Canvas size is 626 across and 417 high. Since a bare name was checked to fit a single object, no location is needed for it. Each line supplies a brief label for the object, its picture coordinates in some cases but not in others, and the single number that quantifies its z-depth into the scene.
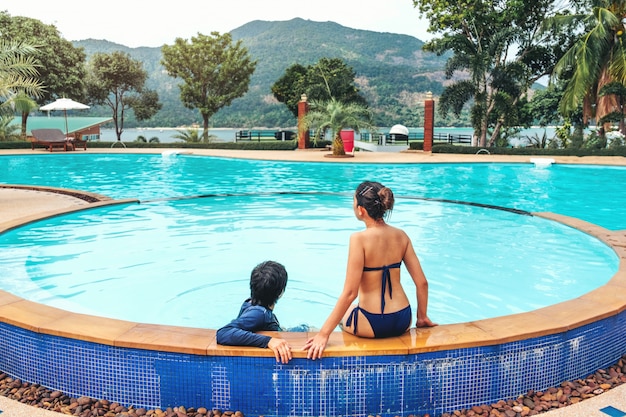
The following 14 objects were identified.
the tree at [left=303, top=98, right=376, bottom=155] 23.45
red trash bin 24.58
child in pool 3.29
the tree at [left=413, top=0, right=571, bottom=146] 26.33
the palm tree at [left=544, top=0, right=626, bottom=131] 23.61
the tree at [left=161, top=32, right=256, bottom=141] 36.84
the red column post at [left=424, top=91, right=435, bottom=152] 27.28
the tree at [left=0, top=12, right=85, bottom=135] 33.12
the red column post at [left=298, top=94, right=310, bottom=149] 28.83
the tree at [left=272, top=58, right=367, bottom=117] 33.78
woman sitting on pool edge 3.26
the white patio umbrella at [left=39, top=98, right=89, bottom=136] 27.64
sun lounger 26.16
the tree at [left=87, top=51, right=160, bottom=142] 43.19
